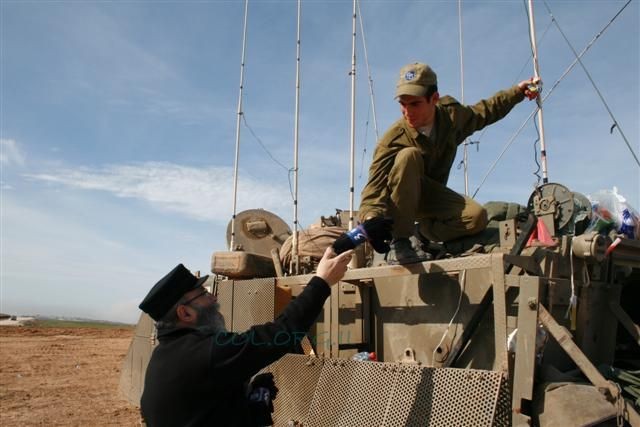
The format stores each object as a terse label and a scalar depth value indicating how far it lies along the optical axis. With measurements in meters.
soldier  4.07
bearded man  2.57
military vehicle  3.07
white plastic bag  4.30
